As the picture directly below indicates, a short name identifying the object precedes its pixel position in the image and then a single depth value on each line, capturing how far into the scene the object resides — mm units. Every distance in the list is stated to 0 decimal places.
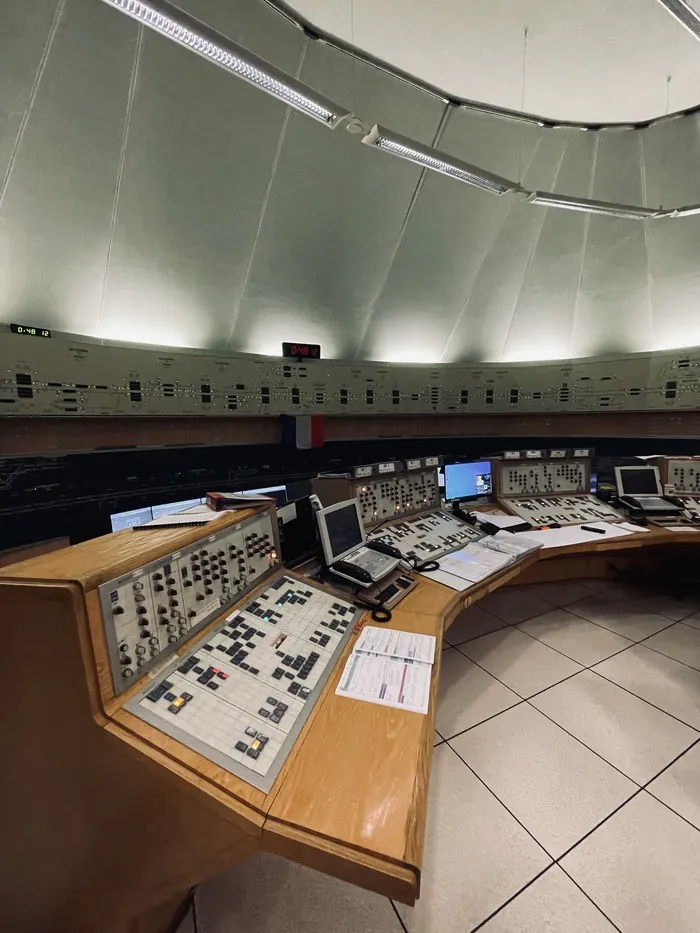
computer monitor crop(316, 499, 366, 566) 1777
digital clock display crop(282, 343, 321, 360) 3750
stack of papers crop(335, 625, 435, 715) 1091
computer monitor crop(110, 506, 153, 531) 2863
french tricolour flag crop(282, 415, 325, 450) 3898
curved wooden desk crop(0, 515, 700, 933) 732
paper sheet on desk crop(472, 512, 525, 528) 2750
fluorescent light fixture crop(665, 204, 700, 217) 2725
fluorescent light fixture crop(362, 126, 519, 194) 1956
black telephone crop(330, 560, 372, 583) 1620
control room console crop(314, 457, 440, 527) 2174
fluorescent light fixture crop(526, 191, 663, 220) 2576
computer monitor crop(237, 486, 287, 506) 3104
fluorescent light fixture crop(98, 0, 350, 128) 1353
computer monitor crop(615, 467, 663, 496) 3213
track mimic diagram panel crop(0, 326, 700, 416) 2721
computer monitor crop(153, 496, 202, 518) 3050
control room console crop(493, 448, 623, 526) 2986
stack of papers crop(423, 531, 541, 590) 1896
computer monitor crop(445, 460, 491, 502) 2936
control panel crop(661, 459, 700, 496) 3287
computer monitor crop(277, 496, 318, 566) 1800
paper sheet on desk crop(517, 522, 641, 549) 2488
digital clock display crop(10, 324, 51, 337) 2564
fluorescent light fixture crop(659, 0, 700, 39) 1418
